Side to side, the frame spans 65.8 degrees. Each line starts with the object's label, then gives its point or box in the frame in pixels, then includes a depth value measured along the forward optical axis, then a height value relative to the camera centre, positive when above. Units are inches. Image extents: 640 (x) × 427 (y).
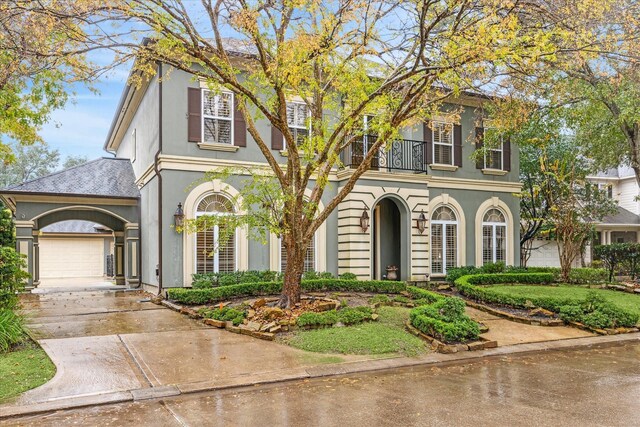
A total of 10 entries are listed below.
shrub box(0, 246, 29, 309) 304.2 -28.8
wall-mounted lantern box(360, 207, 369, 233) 589.9 +7.1
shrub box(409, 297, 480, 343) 324.2 -65.0
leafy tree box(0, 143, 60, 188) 1615.4 +205.7
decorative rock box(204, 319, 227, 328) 369.7 -71.7
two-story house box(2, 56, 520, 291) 531.8 +37.5
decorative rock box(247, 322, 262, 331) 346.6 -69.7
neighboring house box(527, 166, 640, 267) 925.2 +2.0
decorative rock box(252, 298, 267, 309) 404.4 -62.2
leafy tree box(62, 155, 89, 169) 1742.1 +247.9
